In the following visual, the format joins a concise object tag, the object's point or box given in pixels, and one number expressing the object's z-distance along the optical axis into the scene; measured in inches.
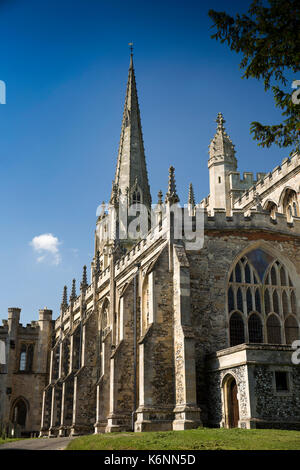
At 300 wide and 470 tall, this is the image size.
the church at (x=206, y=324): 818.8
